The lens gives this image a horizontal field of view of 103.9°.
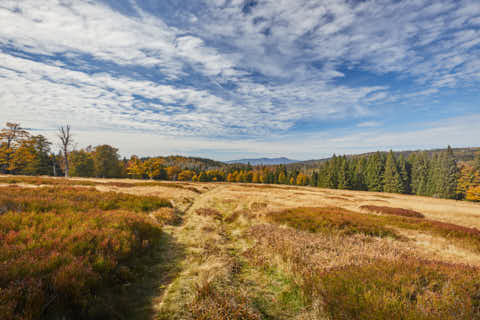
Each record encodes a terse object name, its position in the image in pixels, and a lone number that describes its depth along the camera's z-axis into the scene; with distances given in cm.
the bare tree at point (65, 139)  3606
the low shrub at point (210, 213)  1390
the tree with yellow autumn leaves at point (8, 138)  3650
